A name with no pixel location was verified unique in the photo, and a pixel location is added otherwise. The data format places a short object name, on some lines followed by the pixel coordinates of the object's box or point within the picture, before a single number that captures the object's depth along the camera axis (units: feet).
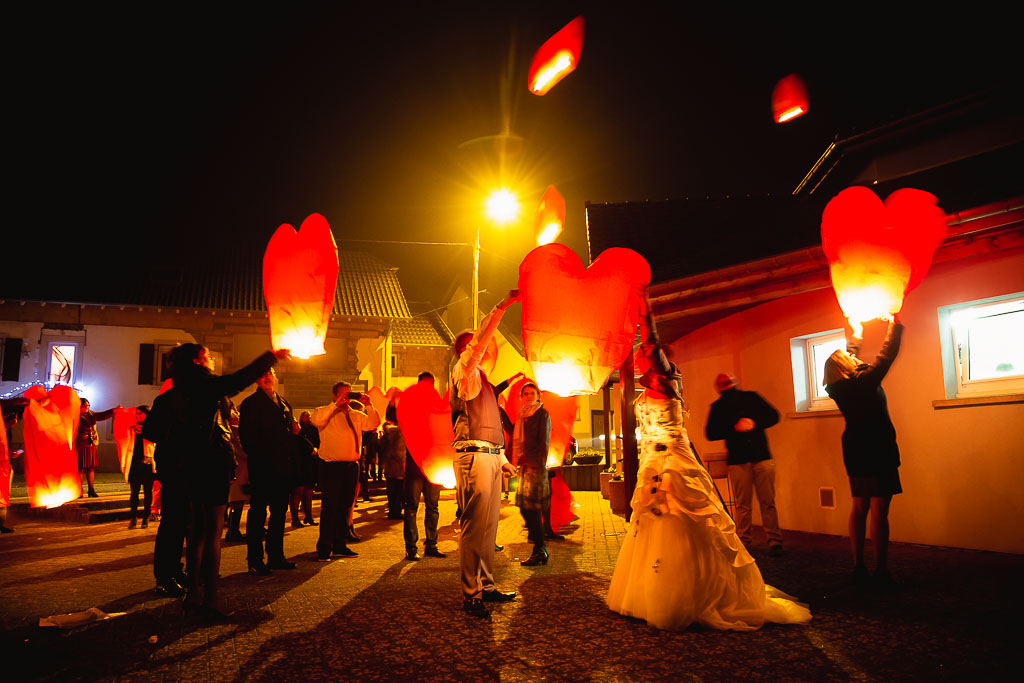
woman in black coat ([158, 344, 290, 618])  14.52
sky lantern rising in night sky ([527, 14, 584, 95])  29.96
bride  13.39
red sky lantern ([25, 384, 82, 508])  31.73
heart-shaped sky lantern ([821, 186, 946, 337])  15.28
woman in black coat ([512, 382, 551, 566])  24.35
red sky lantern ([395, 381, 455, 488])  20.71
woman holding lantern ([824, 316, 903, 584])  16.78
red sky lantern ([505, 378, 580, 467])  27.63
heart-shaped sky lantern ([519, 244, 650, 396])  13.62
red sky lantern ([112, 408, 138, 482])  40.07
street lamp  46.09
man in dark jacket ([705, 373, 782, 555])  23.52
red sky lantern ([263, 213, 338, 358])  13.11
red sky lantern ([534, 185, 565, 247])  19.27
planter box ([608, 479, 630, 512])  34.63
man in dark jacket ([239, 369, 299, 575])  20.44
